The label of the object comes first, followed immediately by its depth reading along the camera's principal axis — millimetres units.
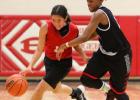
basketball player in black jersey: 8816
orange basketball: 9428
